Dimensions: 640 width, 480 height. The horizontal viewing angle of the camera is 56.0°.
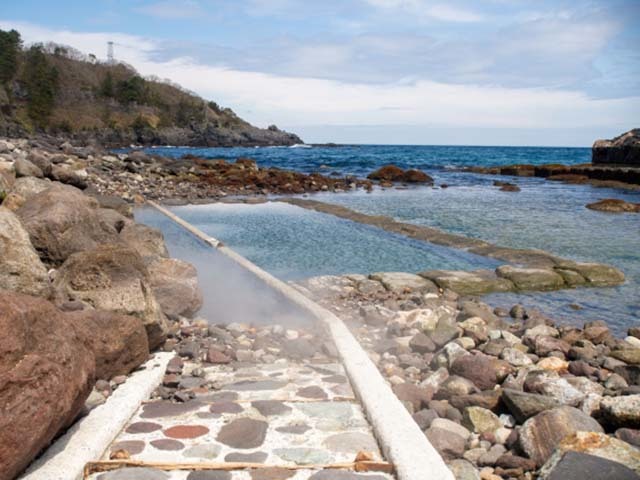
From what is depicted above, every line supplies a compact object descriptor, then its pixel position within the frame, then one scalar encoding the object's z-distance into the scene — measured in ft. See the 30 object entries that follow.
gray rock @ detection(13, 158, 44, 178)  40.37
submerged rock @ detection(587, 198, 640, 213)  75.31
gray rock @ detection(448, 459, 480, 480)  12.65
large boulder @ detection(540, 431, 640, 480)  11.73
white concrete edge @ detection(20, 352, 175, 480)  10.62
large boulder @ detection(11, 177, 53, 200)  30.48
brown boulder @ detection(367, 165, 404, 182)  127.33
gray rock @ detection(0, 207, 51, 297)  16.34
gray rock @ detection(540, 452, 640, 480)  10.98
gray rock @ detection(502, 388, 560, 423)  15.39
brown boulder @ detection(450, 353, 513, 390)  18.15
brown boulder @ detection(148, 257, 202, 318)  22.74
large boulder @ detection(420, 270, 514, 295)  33.60
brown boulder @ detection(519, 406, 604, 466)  13.48
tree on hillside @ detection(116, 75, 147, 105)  371.35
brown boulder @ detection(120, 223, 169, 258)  27.84
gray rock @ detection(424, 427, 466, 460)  13.97
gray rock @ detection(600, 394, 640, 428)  14.76
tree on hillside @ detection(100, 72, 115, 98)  371.35
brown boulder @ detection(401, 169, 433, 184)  122.93
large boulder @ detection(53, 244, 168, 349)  17.33
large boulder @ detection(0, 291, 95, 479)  9.80
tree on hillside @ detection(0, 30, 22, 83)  300.81
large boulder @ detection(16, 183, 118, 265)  23.08
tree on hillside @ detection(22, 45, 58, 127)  291.79
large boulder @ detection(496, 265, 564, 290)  35.09
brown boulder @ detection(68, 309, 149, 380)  15.03
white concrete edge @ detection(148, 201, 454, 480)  11.20
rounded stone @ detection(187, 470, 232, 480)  11.09
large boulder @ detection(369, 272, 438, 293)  32.19
